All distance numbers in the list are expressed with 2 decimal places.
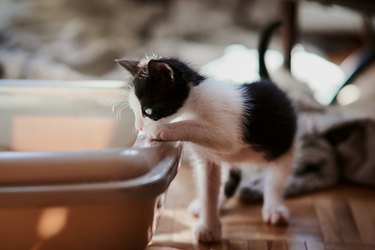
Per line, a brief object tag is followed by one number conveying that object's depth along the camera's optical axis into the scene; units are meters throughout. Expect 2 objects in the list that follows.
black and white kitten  0.80
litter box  0.73
